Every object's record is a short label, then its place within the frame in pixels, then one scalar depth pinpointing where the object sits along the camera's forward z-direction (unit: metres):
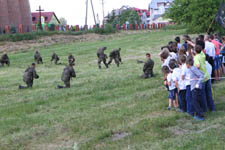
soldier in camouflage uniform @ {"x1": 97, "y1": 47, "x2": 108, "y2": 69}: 22.83
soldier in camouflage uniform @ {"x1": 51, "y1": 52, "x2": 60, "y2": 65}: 29.36
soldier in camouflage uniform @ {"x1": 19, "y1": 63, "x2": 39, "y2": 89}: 16.58
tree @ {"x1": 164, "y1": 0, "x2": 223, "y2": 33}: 37.07
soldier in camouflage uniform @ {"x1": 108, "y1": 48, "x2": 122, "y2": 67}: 23.17
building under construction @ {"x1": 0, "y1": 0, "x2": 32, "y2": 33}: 56.44
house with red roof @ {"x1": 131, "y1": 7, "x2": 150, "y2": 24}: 139.93
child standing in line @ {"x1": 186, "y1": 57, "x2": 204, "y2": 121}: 8.95
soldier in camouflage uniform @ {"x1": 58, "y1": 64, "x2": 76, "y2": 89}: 15.52
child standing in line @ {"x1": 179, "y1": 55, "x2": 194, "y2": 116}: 9.12
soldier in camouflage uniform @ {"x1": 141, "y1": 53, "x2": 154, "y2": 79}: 16.50
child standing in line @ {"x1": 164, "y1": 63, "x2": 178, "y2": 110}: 10.03
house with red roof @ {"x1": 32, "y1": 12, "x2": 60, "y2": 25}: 107.57
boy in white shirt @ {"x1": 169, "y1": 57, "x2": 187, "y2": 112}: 9.58
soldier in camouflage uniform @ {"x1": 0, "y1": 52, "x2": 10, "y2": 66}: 29.83
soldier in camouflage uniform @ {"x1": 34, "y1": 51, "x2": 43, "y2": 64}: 30.49
